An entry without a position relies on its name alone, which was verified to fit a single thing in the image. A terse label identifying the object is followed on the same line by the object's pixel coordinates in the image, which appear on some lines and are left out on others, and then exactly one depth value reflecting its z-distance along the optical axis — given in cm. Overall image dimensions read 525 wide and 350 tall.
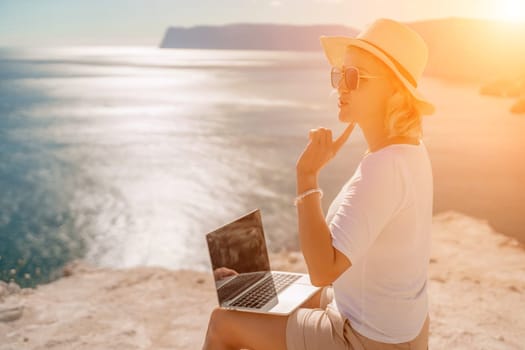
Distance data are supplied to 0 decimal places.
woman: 208
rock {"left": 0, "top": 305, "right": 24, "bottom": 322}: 455
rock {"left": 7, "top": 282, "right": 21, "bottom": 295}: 525
